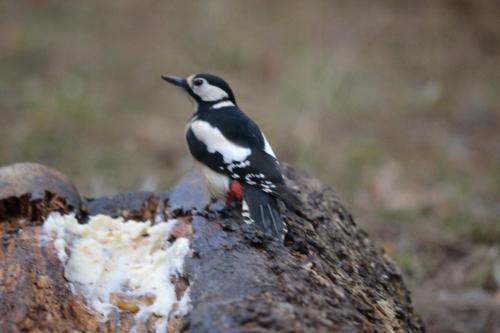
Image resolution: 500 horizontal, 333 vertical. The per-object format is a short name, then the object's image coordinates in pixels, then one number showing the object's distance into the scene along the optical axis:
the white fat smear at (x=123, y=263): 5.48
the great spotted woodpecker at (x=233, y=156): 6.43
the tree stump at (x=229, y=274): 4.73
